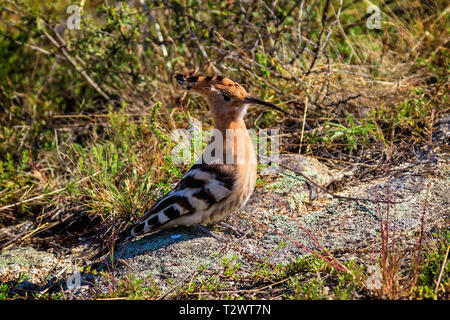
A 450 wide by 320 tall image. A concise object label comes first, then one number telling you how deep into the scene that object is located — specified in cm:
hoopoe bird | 261
